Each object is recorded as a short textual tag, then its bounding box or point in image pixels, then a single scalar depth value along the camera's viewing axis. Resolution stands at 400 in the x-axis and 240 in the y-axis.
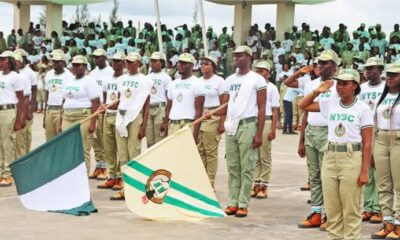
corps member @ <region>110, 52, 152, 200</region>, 12.25
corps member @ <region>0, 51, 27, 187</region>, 13.13
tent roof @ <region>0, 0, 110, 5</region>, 32.62
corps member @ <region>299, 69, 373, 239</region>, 8.80
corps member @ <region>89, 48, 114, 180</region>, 14.02
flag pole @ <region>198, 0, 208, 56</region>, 24.24
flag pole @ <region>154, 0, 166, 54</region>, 25.53
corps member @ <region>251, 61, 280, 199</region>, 12.80
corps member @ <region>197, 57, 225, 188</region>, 12.90
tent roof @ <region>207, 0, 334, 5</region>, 29.67
